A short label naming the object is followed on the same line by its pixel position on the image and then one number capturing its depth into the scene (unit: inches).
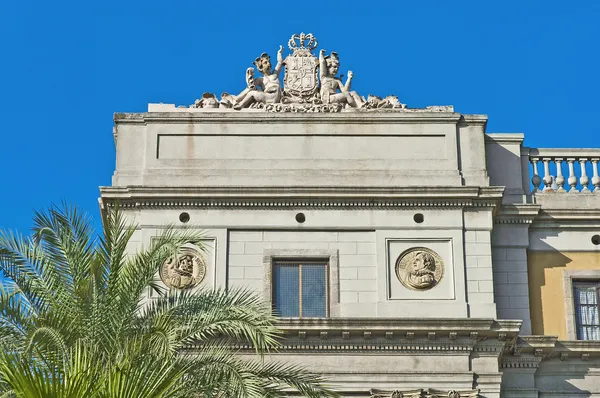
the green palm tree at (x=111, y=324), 986.1
